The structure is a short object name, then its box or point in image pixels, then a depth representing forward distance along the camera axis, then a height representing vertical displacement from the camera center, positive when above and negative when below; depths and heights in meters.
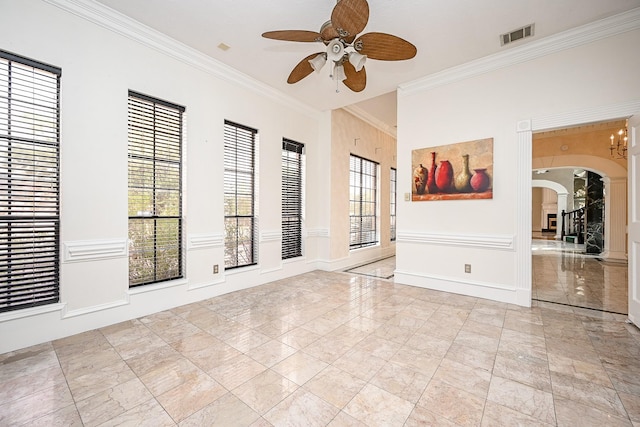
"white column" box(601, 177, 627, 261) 7.12 -0.14
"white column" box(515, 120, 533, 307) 3.64 +0.01
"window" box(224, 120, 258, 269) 4.22 +0.28
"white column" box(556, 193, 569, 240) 13.72 +0.37
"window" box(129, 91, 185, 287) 3.23 +0.28
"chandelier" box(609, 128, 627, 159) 6.58 +1.71
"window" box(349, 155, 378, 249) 6.64 +0.27
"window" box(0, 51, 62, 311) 2.42 +0.27
